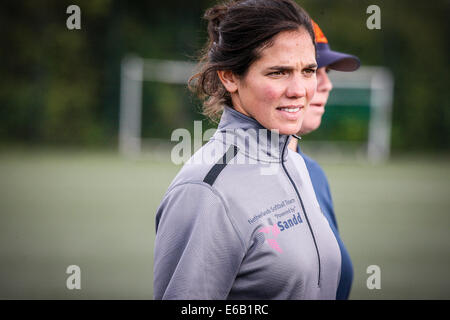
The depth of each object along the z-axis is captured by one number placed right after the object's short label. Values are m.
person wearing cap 2.62
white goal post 20.22
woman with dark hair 1.88
